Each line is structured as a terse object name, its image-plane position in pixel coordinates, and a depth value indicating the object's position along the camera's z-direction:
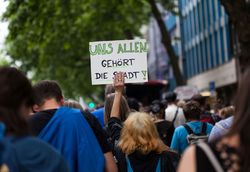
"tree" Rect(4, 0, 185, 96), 22.67
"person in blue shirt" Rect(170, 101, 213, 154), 9.33
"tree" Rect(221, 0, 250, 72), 18.77
